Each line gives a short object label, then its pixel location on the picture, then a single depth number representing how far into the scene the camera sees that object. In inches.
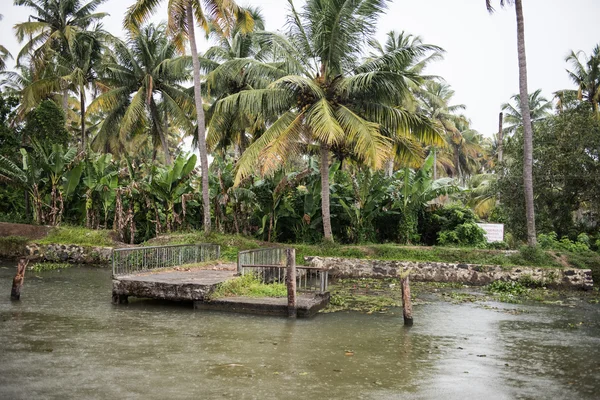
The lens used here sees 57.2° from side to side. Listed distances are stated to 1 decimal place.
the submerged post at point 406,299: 443.5
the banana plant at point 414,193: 822.5
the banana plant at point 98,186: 895.7
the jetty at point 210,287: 466.3
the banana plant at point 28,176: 885.8
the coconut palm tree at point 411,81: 747.5
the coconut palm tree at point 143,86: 1078.8
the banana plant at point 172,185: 832.3
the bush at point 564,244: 789.2
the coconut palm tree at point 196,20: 785.6
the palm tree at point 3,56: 1269.7
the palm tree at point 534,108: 1596.9
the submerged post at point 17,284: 490.0
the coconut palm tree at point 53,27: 1157.1
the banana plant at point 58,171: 884.0
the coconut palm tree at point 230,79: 970.1
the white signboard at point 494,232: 849.5
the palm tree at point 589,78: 1321.4
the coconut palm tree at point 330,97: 705.5
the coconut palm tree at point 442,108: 1590.8
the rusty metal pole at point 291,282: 450.3
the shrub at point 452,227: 851.4
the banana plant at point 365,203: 830.5
